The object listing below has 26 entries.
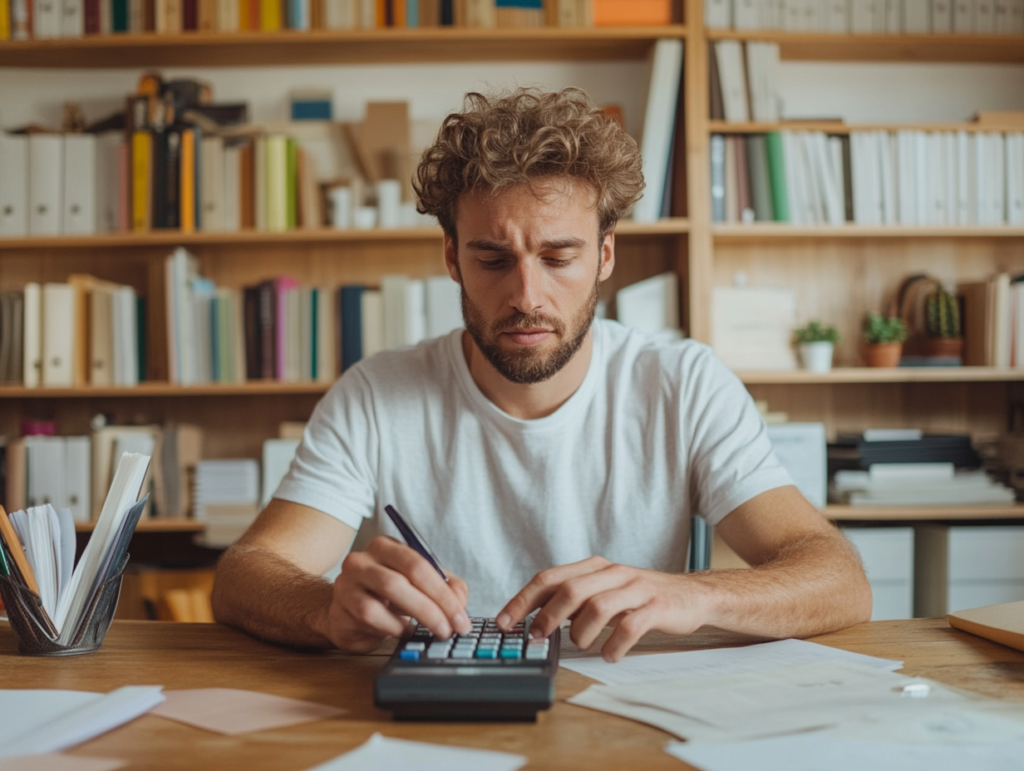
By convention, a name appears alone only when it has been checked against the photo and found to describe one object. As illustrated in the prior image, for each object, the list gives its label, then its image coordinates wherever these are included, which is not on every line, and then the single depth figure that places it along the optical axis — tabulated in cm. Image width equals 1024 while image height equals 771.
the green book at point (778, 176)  244
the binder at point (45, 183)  246
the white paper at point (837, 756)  54
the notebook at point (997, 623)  82
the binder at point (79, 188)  246
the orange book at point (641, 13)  246
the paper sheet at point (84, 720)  60
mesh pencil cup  84
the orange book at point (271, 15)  246
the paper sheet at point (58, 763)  56
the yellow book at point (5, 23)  250
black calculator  64
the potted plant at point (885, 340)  248
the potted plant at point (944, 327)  250
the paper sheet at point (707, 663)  74
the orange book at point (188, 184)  244
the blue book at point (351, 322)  247
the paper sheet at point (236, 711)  64
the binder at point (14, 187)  245
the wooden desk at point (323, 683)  59
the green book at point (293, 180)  248
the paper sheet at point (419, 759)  55
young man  122
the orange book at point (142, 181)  245
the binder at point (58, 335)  242
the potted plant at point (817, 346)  246
